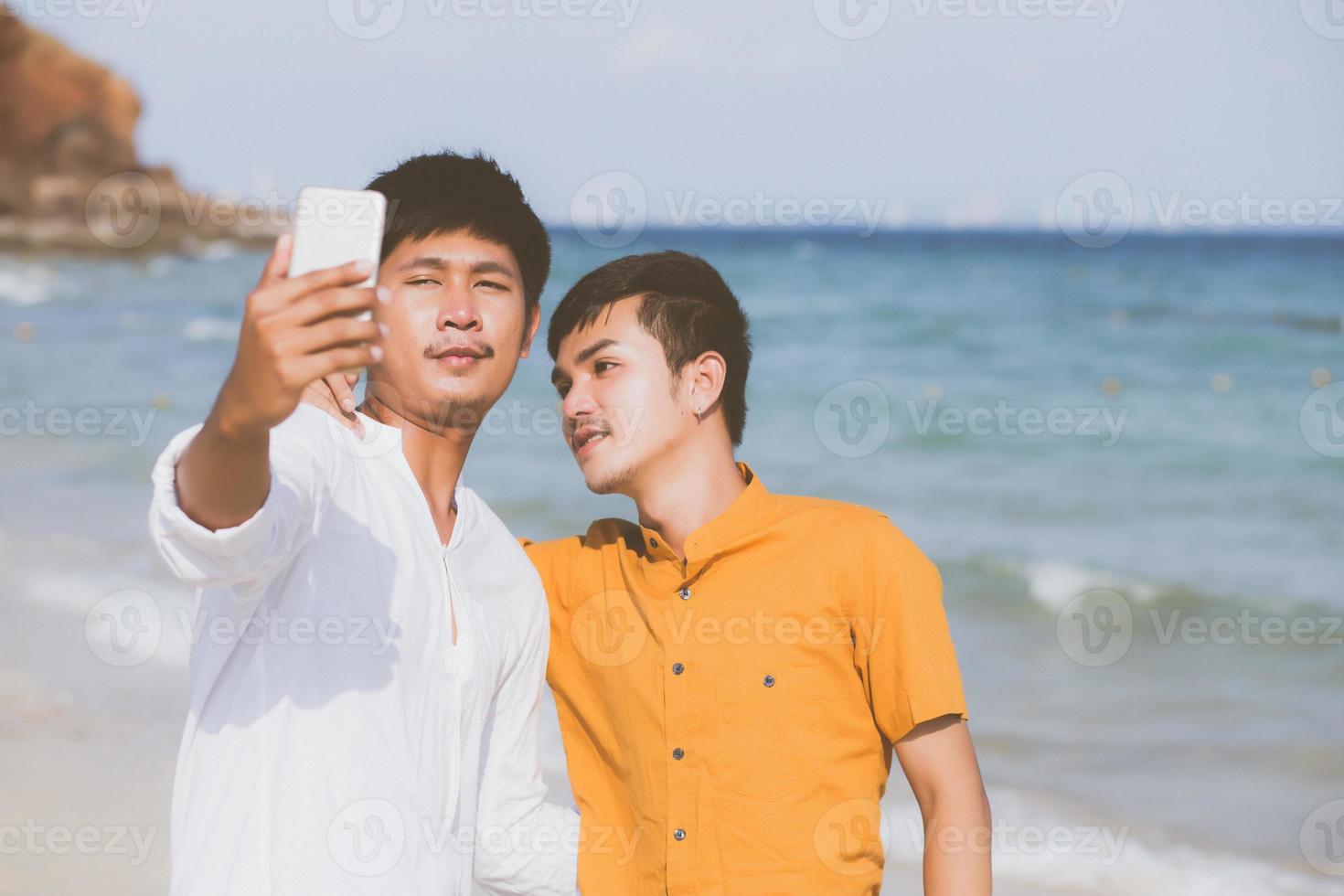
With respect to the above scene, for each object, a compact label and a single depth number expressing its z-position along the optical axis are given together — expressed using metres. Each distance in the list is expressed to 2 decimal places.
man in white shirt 2.07
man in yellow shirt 2.38
